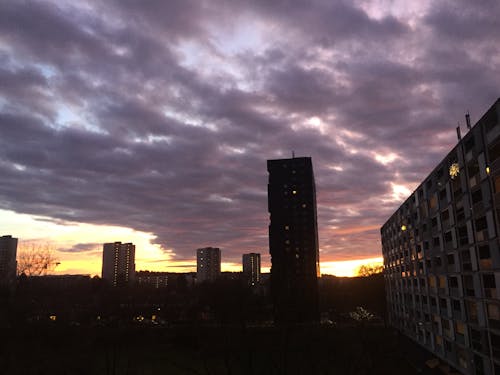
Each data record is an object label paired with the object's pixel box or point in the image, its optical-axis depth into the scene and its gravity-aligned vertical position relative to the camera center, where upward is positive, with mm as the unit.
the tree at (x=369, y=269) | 177875 -1756
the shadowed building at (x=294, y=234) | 119750 +11164
